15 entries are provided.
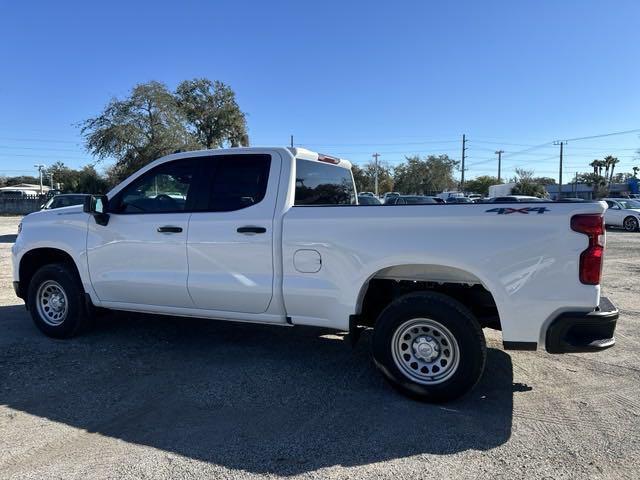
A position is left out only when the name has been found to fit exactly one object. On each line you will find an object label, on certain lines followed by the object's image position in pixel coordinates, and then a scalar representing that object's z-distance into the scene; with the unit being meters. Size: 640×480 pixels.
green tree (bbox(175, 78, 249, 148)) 44.34
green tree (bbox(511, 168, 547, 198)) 63.47
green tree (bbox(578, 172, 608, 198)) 74.32
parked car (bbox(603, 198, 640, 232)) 22.70
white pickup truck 3.52
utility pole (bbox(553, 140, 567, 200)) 64.75
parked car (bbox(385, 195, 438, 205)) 20.45
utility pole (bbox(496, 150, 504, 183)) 87.38
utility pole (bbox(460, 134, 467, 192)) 77.38
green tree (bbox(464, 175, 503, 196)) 98.62
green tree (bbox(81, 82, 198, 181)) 36.62
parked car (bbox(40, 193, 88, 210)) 16.05
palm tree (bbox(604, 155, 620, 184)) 95.25
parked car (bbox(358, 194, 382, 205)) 16.08
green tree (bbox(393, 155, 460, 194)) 93.75
